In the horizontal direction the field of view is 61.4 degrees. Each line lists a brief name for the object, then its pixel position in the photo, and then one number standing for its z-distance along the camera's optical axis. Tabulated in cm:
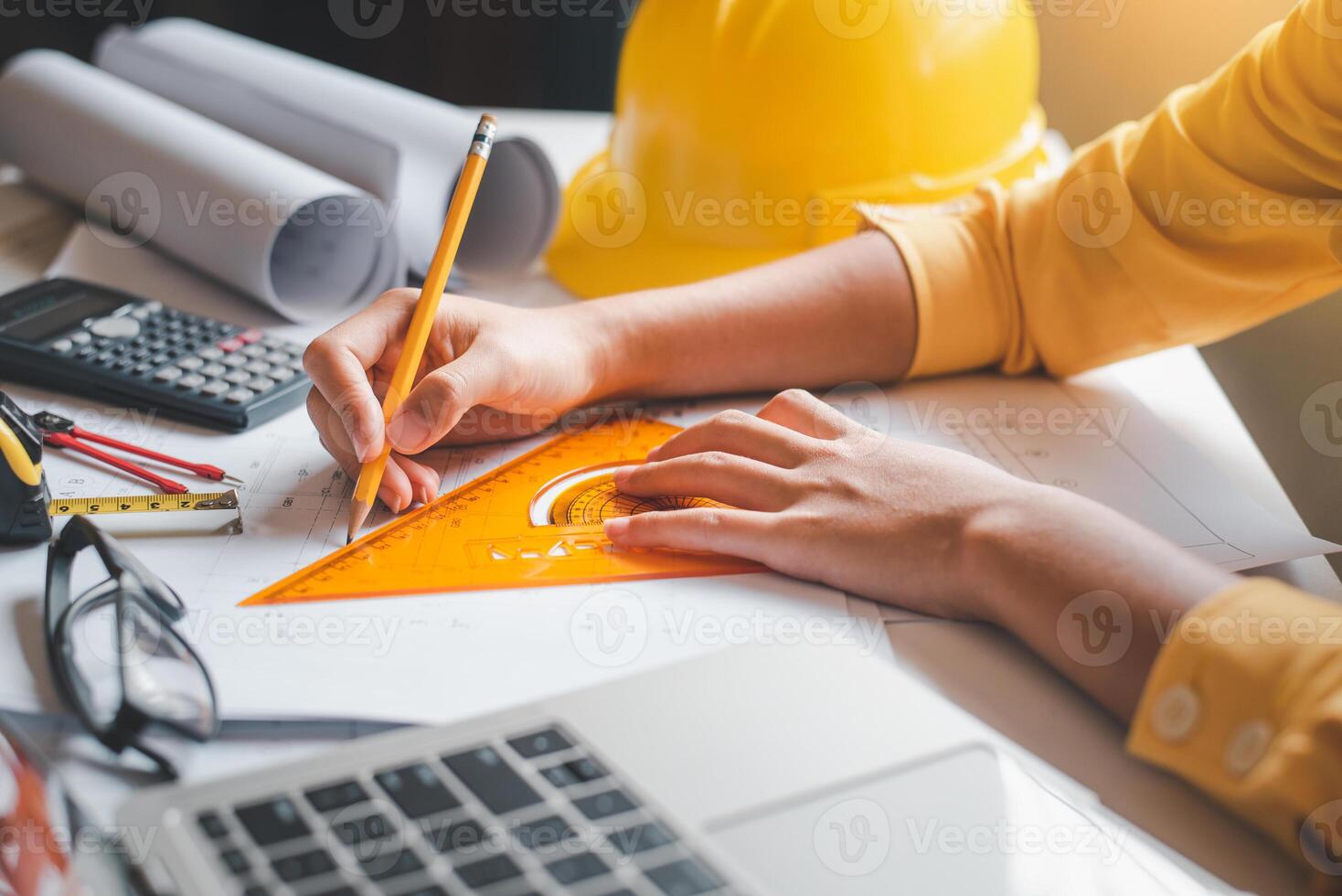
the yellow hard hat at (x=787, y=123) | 80
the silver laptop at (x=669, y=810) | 33
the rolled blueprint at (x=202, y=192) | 79
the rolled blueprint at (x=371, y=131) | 85
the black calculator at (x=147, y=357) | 67
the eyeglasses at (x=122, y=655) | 42
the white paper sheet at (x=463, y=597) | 46
